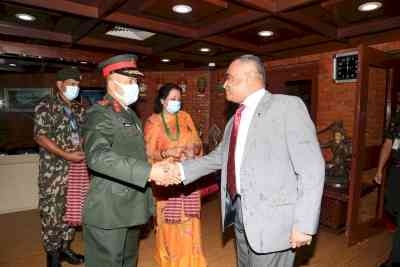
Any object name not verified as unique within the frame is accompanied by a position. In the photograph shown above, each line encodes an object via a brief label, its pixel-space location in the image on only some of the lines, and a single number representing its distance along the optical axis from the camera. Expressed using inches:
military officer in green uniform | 58.1
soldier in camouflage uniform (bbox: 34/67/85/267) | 95.9
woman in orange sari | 94.8
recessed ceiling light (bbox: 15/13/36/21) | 119.7
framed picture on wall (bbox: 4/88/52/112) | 219.0
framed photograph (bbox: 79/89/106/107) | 236.8
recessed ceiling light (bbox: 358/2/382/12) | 103.7
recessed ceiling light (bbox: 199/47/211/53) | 173.8
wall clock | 161.5
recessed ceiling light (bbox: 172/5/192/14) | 108.1
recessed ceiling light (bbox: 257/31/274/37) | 140.3
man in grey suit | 54.0
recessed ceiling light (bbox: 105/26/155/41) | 143.2
